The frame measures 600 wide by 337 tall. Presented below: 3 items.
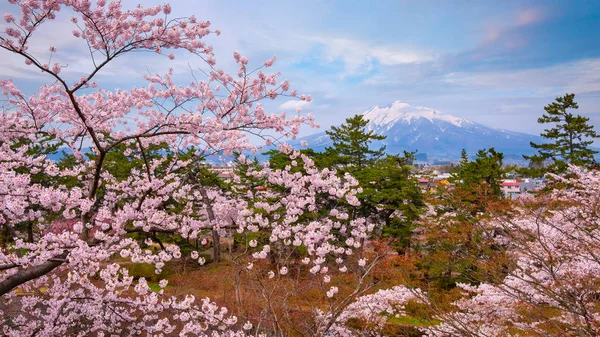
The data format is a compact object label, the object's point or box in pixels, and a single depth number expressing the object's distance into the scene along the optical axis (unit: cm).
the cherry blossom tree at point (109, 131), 459
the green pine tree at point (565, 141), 2147
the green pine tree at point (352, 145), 2175
